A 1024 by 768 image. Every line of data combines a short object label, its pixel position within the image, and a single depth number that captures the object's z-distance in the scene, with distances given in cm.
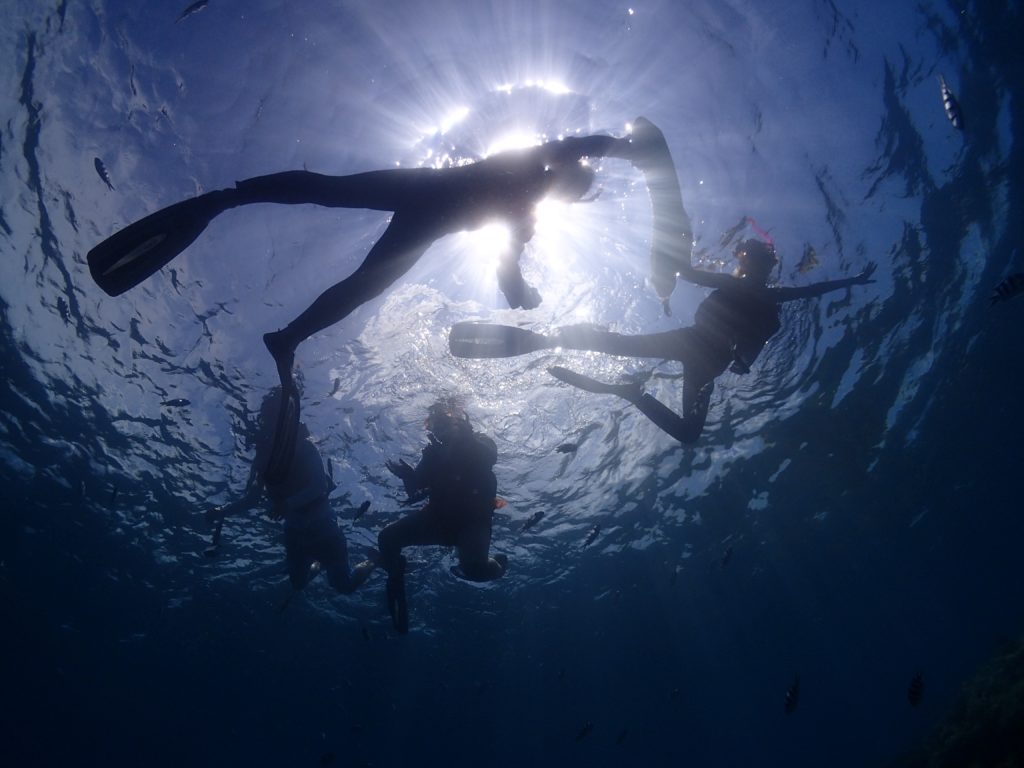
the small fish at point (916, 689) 735
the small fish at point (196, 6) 605
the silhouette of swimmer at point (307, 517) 1078
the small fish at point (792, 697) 817
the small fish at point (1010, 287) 567
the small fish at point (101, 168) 745
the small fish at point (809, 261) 1130
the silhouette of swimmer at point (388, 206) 385
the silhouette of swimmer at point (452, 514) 760
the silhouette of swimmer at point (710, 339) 666
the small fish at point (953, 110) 576
